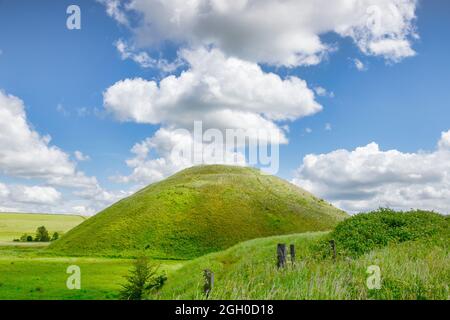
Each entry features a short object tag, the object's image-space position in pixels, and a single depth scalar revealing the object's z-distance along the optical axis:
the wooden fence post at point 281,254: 16.66
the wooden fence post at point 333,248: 31.80
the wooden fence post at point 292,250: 23.24
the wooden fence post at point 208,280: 11.61
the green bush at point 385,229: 37.50
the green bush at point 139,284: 35.12
